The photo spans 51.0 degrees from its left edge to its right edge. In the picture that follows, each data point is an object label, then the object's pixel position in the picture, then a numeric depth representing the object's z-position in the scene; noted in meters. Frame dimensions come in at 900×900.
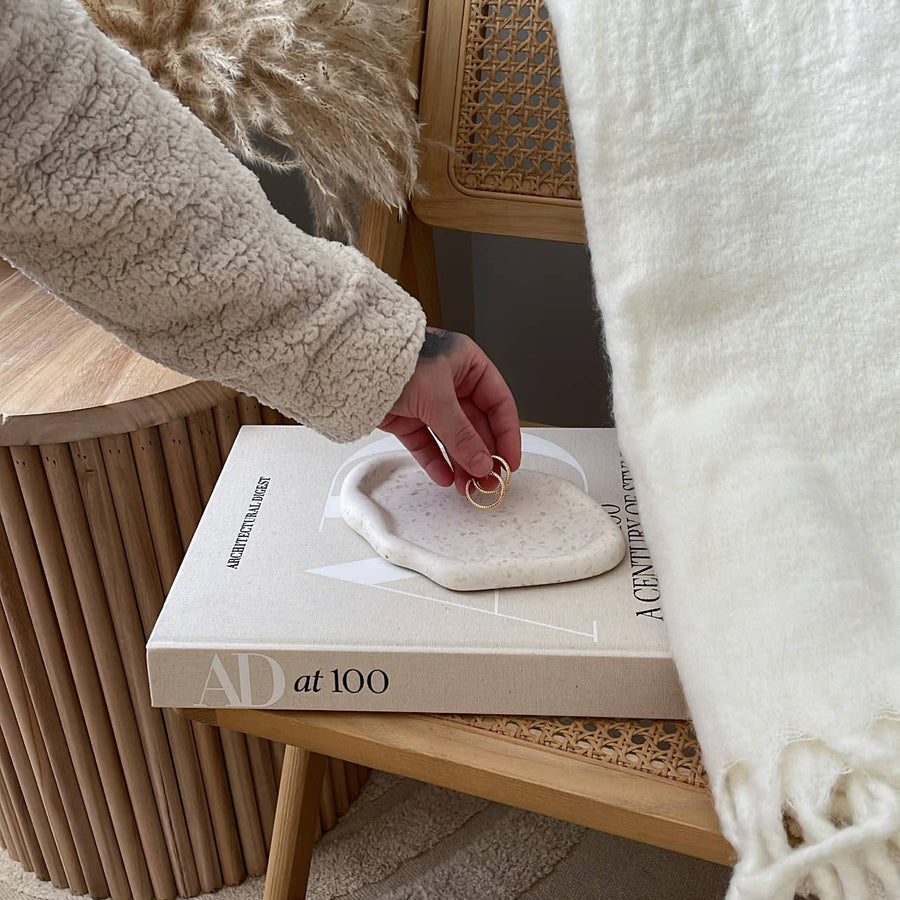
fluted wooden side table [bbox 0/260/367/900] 0.63
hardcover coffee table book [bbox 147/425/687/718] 0.44
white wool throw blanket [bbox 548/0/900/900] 0.35
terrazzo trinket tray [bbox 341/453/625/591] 0.48
